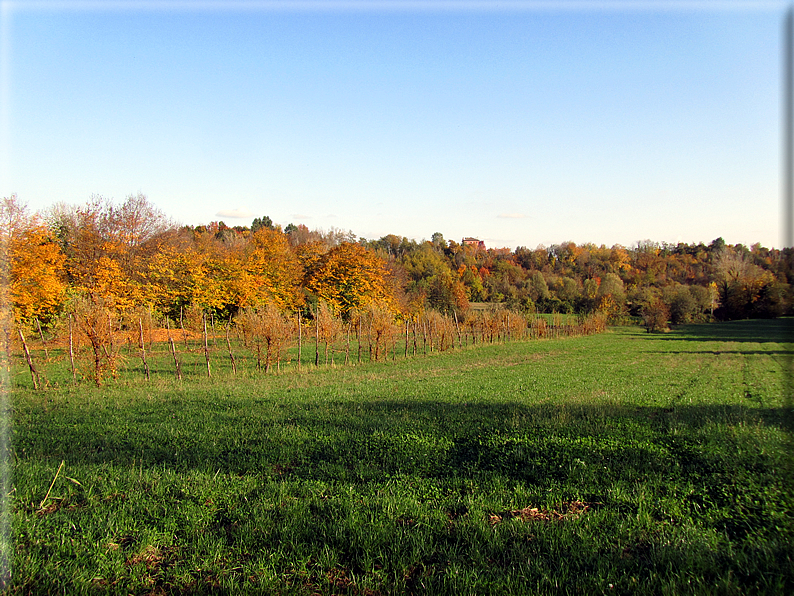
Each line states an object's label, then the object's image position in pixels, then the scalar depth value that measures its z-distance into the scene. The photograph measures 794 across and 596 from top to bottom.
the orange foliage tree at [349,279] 40.41
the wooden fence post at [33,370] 12.93
